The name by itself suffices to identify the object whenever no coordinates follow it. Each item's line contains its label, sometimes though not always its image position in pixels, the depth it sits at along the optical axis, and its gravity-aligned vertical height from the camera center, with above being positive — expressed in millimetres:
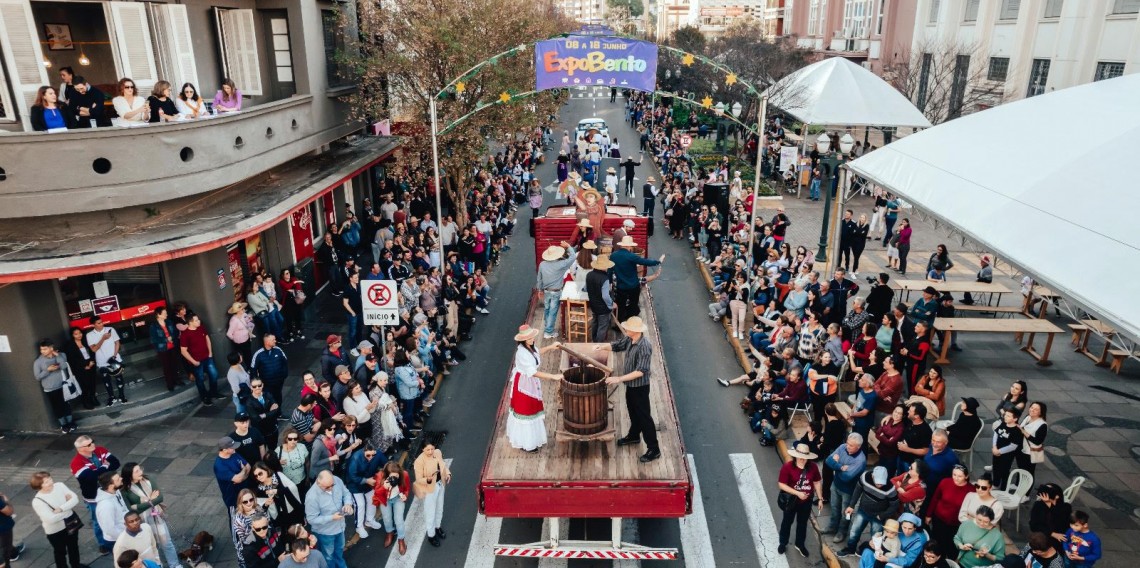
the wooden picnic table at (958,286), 15820 -5125
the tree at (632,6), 166025 +9164
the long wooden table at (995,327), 14227 -5337
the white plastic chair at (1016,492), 9055 -5443
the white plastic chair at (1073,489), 9055 -5331
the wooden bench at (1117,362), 13977 -5910
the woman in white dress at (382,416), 10180 -5016
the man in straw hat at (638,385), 8383 -3774
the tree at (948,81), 30094 -1613
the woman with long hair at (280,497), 8303 -5218
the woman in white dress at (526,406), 8523 -4049
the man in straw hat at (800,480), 8602 -4967
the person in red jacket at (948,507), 7980 -4953
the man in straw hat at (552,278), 12484 -3900
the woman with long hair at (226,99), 14844 -1003
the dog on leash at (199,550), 8875 -5951
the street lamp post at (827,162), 18681 -2943
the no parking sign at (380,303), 11367 -3870
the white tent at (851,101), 23641 -1797
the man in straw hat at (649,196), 23422 -4639
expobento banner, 15203 -337
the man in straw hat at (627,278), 11914 -3671
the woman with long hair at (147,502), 8391 -5095
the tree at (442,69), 19703 -576
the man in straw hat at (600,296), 11031 -3730
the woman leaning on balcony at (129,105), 12227 -910
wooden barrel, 8445 -4008
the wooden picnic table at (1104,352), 13682 -5861
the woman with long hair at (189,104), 13242 -983
